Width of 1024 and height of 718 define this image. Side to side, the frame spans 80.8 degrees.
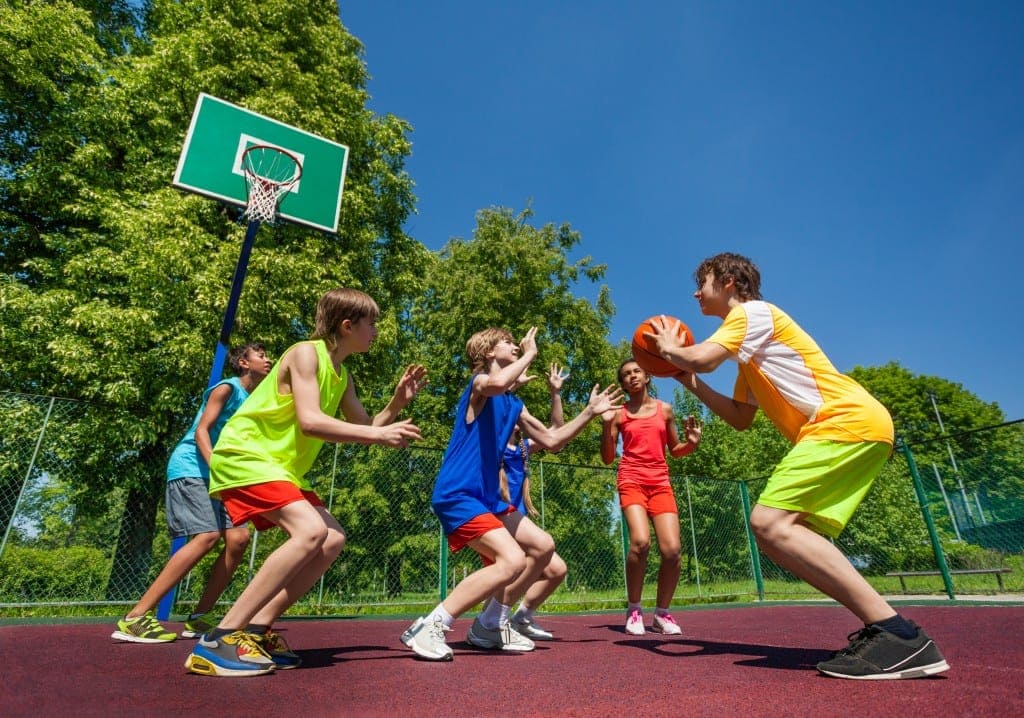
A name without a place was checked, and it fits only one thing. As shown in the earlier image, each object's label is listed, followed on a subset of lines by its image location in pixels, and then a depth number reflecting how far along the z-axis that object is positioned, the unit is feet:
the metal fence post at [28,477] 20.16
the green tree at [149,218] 33.47
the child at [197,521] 12.94
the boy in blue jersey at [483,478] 9.93
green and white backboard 22.00
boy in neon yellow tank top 8.27
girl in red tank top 15.56
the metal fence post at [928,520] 25.72
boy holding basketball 7.73
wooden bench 27.87
